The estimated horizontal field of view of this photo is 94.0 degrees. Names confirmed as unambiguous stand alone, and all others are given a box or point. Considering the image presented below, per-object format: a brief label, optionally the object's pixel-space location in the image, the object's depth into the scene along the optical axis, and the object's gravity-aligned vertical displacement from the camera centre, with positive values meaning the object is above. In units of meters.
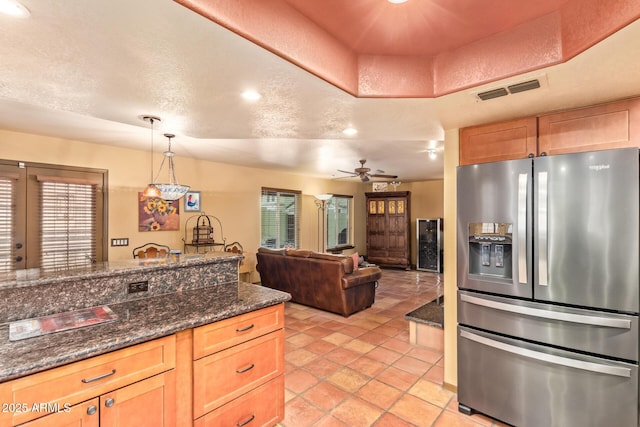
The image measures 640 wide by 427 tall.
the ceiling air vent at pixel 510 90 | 1.74 +0.78
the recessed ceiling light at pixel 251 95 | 1.95 +0.82
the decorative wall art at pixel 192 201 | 5.38 +0.28
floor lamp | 8.11 -0.12
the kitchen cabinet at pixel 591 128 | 1.86 +0.59
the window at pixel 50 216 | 3.72 +0.01
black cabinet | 7.87 -0.76
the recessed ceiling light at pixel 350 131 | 2.75 +0.81
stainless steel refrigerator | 1.73 -0.48
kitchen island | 1.20 -0.62
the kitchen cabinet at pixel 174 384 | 1.19 -0.81
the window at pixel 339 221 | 8.61 -0.14
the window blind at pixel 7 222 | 3.67 -0.06
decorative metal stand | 5.32 -0.27
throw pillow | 4.59 -0.71
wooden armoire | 8.46 -0.35
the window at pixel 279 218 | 6.82 -0.03
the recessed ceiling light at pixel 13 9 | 1.12 +0.81
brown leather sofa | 4.41 -0.99
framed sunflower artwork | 4.84 +0.05
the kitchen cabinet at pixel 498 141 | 2.22 +0.59
